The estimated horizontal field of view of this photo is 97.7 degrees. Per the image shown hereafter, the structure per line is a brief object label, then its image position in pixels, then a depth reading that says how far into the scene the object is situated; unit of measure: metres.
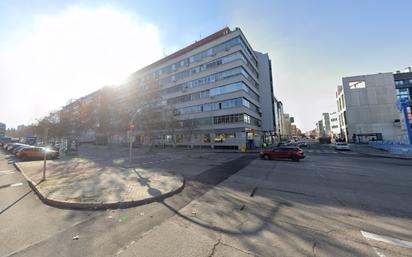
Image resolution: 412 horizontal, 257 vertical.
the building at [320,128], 135.55
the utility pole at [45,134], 10.13
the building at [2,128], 108.34
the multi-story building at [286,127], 117.58
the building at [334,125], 96.09
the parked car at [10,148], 31.66
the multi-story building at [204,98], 33.69
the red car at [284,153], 19.52
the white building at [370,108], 58.66
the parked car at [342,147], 32.13
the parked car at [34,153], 22.53
